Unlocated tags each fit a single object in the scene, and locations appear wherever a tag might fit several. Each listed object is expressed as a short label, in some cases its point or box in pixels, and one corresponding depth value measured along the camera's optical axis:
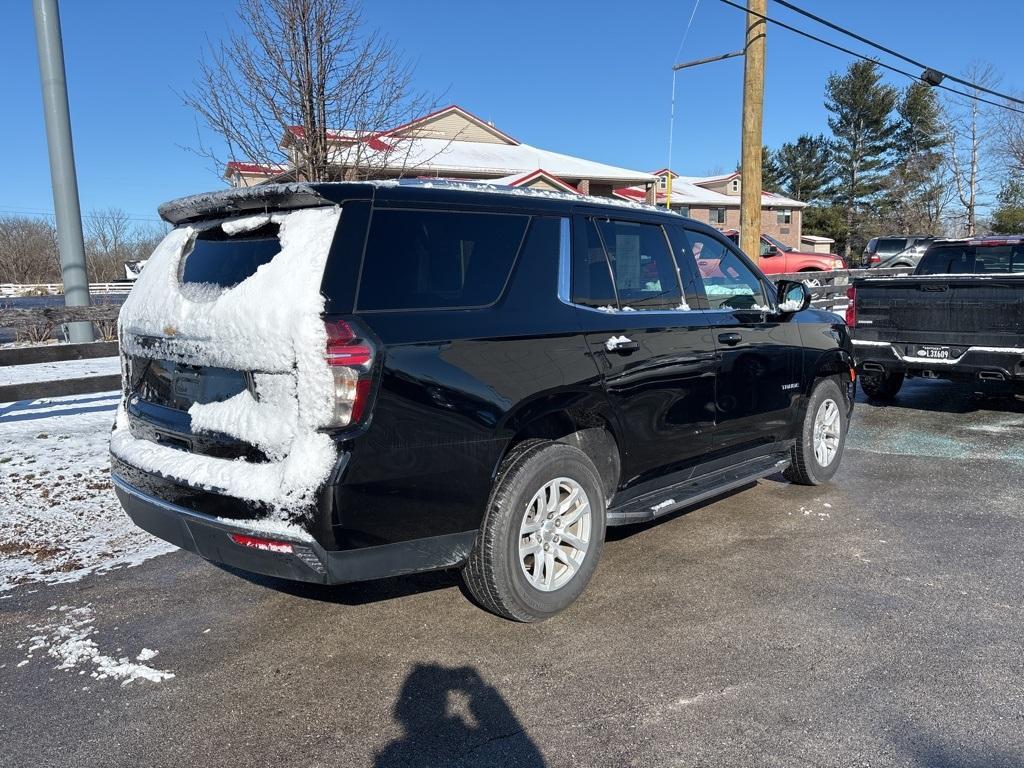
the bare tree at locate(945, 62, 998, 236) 52.19
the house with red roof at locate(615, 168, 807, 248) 48.47
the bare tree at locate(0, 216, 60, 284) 49.66
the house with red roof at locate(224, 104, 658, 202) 28.50
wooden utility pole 11.30
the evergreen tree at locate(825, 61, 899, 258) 59.38
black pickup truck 7.47
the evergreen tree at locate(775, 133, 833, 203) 65.94
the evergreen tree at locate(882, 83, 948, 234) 57.00
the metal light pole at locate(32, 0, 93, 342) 7.55
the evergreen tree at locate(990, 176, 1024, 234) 44.88
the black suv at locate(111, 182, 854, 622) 2.89
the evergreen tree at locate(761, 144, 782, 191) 71.12
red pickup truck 24.31
